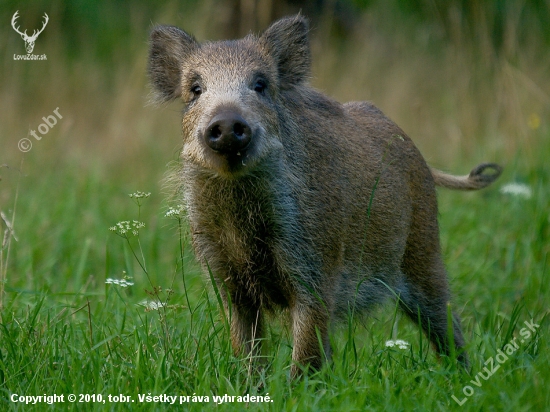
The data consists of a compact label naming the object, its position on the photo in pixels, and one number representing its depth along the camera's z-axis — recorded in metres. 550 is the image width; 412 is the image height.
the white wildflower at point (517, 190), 14.61
